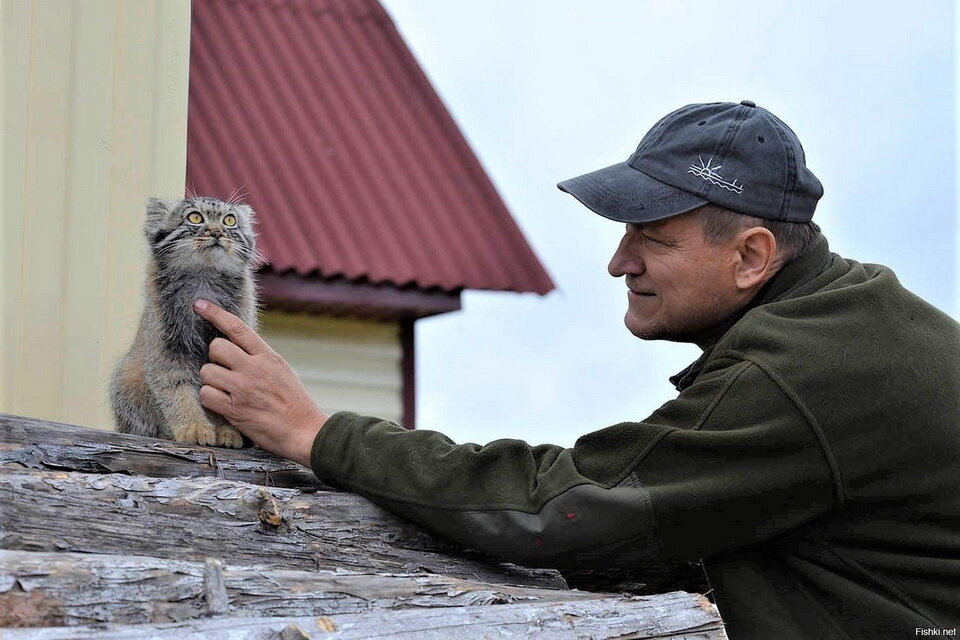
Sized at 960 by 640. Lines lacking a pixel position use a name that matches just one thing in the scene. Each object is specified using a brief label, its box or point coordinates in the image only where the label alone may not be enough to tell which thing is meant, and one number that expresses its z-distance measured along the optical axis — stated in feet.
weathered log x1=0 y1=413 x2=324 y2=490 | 9.45
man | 9.30
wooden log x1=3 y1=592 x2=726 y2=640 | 7.14
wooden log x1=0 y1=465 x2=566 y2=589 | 8.15
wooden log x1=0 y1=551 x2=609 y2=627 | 7.09
